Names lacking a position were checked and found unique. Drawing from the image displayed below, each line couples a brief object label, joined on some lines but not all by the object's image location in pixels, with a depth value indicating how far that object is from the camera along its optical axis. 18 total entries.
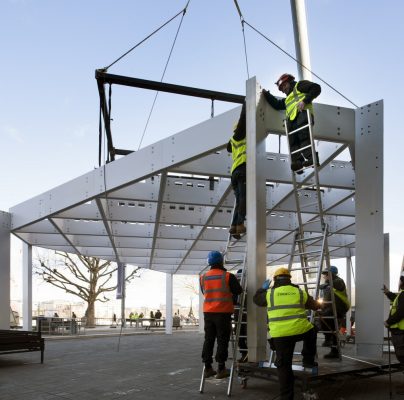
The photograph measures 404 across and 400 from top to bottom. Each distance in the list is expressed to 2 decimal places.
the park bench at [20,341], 10.48
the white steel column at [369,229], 8.10
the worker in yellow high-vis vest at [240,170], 8.15
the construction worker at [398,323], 6.78
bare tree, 38.28
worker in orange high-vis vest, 6.77
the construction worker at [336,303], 8.14
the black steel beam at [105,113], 11.50
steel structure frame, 9.82
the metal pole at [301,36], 9.93
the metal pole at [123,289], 19.24
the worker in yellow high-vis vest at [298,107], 7.39
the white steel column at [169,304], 27.06
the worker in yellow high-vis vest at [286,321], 5.75
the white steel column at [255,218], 7.30
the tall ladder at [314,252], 6.88
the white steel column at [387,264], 16.28
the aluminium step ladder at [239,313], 6.56
